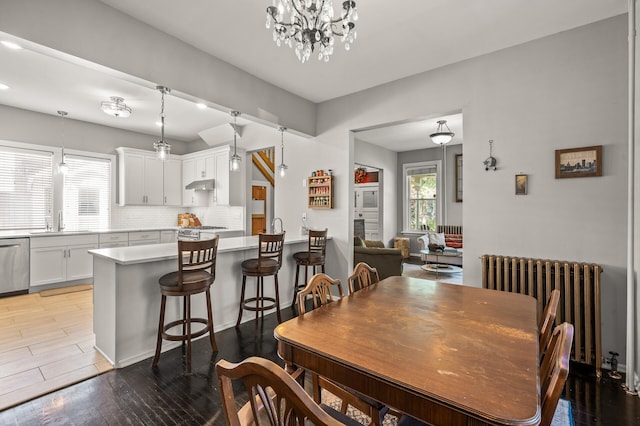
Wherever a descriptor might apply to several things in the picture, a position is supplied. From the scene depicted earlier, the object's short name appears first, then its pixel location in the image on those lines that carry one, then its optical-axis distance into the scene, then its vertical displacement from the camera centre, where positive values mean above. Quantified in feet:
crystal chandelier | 5.57 +3.75
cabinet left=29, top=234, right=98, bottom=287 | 14.75 -2.51
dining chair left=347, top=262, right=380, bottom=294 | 7.04 -1.58
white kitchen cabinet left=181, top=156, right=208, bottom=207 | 20.48 +1.41
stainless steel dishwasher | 13.88 -2.65
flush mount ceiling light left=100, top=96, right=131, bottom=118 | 13.62 +4.98
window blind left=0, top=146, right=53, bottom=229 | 15.30 +1.29
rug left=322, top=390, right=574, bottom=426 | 5.97 -4.34
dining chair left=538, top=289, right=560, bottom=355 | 4.48 -1.78
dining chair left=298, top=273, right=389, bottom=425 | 4.40 -2.95
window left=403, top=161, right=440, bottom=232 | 25.41 +1.34
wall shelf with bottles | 13.75 +0.95
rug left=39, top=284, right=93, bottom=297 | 14.64 -4.11
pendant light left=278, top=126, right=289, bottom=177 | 13.28 +3.19
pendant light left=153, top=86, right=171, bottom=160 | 9.48 +2.04
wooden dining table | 2.85 -1.81
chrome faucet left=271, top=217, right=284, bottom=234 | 14.70 -0.73
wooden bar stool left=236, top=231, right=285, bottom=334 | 10.12 -1.89
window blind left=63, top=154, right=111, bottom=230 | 17.31 +1.15
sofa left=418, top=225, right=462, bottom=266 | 19.15 -2.41
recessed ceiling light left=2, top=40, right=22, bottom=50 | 6.46 +3.78
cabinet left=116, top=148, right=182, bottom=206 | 18.63 +2.19
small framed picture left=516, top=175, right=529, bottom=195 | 9.23 +0.85
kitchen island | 8.00 -2.64
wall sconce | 9.70 +1.65
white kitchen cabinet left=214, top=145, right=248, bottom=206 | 18.13 +1.94
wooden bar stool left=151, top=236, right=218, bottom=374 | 7.81 -1.98
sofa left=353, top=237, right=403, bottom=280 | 15.06 -2.51
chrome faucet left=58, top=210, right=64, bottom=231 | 16.74 -0.67
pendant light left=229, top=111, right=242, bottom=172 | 11.93 +2.04
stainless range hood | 19.10 +1.76
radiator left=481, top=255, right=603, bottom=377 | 7.85 -2.27
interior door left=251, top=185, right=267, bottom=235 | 22.39 +0.16
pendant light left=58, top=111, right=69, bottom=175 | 15.00 +2.46
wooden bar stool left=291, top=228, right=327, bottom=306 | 12.04 -1.81
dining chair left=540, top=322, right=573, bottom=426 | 2.75 -1.61
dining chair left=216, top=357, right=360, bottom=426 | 2.31 -1.54
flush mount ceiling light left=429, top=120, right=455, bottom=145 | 16.56 +4.26
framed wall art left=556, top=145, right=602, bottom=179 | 8.14 +1.41
